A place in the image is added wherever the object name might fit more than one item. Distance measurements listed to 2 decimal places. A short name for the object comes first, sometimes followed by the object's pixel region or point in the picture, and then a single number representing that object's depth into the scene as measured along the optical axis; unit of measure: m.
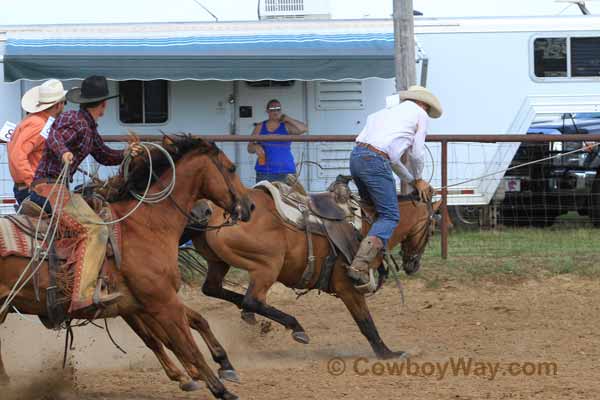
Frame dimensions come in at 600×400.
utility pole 22.87
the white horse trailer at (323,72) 25.33
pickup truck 25.16
